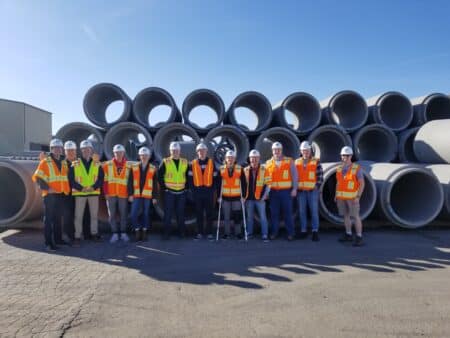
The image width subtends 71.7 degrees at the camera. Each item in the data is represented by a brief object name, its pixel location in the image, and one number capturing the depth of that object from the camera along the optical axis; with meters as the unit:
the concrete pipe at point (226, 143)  7.11
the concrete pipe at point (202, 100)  7.20
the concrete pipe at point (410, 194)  5.64
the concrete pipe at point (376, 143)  7.71
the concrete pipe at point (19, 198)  5.36
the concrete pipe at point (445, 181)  6.06
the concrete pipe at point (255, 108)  7.34
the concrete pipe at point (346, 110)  7.75
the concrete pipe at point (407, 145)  7.85
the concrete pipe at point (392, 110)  7.89
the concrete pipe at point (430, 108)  8.13
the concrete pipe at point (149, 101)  7.10
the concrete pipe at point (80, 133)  6.74
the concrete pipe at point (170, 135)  6.96
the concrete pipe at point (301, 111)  7.52
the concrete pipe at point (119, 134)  6.86
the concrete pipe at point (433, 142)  6.94
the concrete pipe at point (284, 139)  7.29
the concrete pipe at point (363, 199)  5.58
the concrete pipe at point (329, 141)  7.45
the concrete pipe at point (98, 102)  6.93
